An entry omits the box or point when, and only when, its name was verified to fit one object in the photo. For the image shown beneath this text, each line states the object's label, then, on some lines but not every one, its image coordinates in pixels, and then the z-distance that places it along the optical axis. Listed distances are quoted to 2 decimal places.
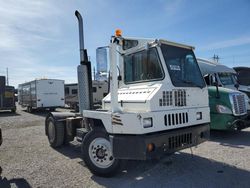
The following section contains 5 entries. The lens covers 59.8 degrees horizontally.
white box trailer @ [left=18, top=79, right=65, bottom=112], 19.91
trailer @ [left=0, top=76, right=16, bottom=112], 20.40
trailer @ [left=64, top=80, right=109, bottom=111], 22.30
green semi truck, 7.29
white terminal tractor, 3.96
